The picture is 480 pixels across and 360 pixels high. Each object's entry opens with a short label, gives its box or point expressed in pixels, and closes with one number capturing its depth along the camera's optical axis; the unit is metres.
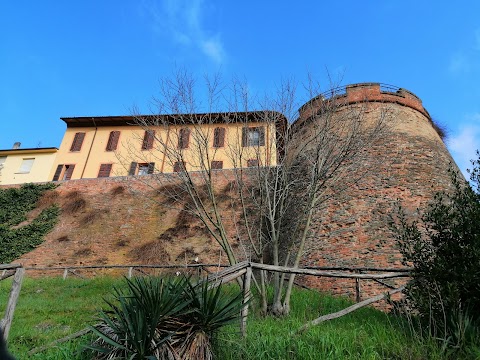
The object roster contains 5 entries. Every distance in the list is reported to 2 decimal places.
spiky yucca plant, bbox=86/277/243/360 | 3.35
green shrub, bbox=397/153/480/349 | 3.66
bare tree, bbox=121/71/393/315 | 7.44
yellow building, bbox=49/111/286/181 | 8.35
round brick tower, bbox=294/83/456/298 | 9.55
